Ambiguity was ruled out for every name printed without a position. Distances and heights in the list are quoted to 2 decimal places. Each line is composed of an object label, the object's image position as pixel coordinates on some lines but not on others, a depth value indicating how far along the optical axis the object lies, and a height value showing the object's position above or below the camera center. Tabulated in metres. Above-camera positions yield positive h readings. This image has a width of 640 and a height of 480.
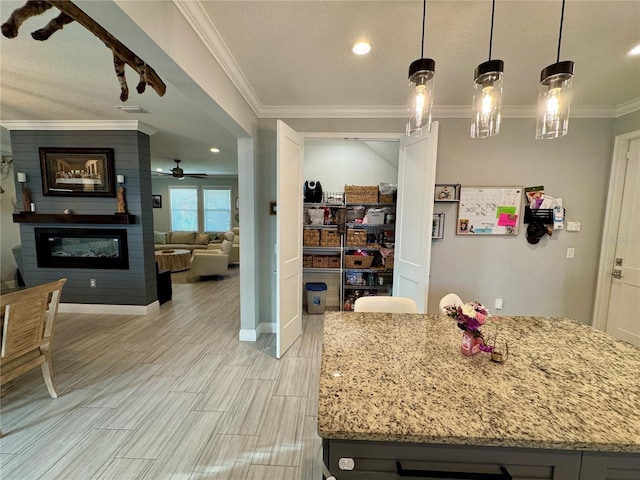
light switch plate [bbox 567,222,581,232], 2.83 -0.07
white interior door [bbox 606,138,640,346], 2.60 -0.44
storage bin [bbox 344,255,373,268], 3.78 -0.67
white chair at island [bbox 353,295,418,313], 1.82 -0.63
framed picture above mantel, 3.60 +0.54
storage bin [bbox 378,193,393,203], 3.65 +0.25
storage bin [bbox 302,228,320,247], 3.85 -0.35
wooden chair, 1.71 -0.86
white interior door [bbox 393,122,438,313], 2.44 +0.01
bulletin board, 2.83 +0.08
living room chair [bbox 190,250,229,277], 5.43 -1.09
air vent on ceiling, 2.88 +1.17
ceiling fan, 5.21 +0.81
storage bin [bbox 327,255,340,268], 3.92 -0.70
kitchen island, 0.76 -0.63
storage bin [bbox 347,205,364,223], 3.94 +0.04
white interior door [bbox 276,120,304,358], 2.51 -0.23
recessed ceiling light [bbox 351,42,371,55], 1.74 +1.15
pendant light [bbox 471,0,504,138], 1.17 +0.60
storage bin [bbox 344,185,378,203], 3.64 +0.30
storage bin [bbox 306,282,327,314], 3.78 -1.21
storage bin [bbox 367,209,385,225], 3.72 -0.02
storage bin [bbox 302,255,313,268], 3.96 -0.72
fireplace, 3.68 -0.54
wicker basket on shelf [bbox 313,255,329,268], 3.93 -0.71
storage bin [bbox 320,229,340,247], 3.82 -0.34
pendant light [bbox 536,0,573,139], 1.16 +0.58
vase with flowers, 1.13 -0.47
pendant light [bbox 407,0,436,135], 1.20 +0.64
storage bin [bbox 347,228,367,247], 3.78 -0.33
